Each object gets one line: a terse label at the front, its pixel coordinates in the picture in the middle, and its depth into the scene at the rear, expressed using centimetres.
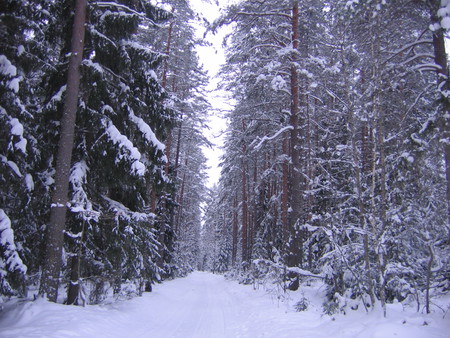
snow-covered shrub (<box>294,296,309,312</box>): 861
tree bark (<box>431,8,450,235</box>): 585
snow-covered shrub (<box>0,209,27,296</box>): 560
